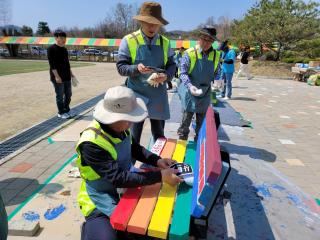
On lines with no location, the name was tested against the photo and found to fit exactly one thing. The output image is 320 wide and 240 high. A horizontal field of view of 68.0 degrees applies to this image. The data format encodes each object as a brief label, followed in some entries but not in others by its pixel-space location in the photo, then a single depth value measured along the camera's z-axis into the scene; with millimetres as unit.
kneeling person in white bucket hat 1596
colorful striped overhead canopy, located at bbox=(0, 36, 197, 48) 27174
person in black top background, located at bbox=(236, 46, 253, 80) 10788
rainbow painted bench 1425
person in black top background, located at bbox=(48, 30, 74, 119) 4962
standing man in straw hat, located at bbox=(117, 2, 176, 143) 2513
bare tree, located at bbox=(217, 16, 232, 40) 40156
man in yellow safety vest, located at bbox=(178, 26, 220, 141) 3077
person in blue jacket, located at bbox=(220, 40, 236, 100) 7766
